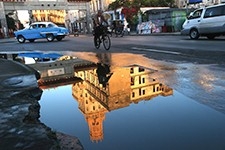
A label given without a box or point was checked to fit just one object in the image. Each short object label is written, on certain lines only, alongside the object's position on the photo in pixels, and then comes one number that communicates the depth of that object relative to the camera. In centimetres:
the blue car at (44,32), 2553
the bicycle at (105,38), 1220
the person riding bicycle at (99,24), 1197
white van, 1505
